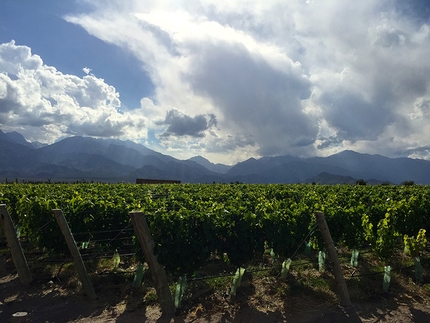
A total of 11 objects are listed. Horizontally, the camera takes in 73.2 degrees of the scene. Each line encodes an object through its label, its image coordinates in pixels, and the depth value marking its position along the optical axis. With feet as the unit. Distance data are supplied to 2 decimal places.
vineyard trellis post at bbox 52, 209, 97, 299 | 21.06
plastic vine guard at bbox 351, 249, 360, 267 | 26.56
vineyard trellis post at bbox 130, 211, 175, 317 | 18.20
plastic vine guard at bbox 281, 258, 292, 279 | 22.86
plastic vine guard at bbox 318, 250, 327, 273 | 25.44
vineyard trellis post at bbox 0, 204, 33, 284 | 23.38
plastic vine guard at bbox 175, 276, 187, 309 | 19.30
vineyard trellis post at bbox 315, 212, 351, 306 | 19.92
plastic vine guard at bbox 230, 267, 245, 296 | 20.75
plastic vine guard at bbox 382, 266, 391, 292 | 21.88
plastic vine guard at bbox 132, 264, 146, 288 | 21.89
